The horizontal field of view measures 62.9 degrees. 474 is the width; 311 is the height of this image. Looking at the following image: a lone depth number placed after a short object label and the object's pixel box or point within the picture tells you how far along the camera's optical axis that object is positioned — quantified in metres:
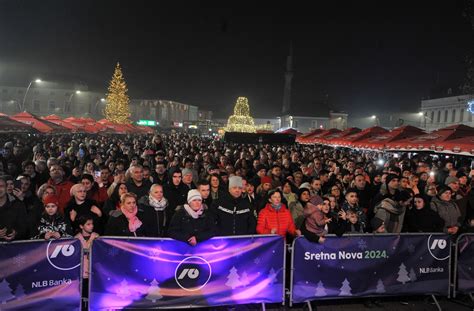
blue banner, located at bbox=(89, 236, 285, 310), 5.14
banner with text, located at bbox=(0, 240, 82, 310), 4.66
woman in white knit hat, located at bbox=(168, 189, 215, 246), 5.28
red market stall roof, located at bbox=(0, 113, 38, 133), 18.88
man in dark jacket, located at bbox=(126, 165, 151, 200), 7.41
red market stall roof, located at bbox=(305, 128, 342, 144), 26.16
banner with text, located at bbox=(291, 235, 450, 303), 5.79
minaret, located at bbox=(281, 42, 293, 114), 97.81
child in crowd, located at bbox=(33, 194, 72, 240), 5.28
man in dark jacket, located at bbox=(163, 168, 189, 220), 7.49
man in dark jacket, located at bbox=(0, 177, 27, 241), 5.08
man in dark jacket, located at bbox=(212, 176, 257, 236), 6.03
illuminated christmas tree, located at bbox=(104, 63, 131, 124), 52.32
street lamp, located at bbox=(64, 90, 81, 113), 85.20
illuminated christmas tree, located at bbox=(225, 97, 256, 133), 38.12
